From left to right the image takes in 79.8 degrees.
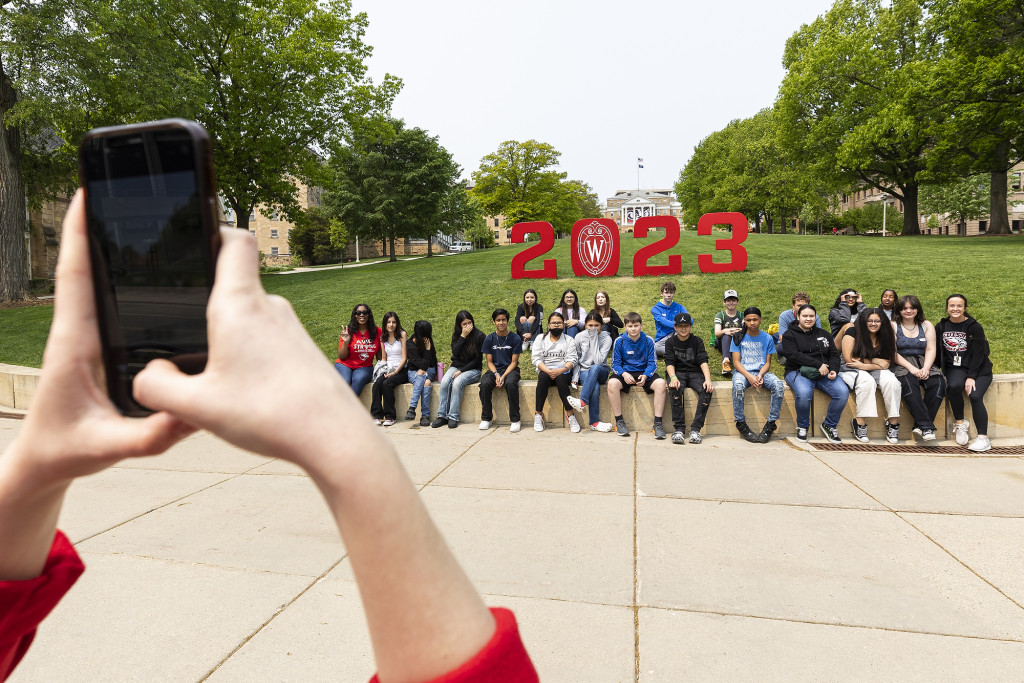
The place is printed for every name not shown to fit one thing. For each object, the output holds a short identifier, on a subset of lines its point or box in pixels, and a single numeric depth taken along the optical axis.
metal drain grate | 6.55
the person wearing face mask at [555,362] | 7.89
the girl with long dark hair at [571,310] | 9.70
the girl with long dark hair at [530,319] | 10.01
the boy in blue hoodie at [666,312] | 10.08
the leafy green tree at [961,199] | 49.13
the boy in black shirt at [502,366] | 7.98
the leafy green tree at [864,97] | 28.53
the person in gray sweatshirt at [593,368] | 7.86
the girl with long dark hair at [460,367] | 8.18
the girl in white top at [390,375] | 8.40
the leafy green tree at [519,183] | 50.09
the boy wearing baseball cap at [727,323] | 8.31
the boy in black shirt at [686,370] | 7.41
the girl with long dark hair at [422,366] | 8.35
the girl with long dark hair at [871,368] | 7.17
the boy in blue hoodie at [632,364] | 7.70
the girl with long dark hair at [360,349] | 8.73
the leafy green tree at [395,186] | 36.47
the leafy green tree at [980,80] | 20.94
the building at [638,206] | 142.50
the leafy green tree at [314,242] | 51.41
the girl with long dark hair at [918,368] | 7.12
